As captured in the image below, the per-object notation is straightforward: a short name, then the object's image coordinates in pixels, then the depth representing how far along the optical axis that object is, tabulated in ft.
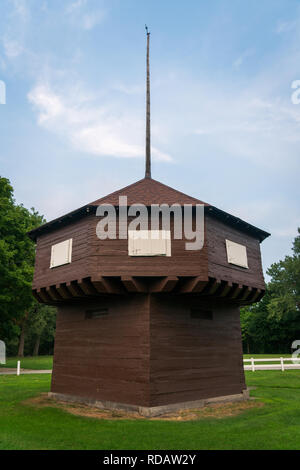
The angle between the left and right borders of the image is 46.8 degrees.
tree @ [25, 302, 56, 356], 148.46
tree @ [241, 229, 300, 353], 165.17
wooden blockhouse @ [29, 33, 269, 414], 39.99
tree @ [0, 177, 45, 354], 89.93
